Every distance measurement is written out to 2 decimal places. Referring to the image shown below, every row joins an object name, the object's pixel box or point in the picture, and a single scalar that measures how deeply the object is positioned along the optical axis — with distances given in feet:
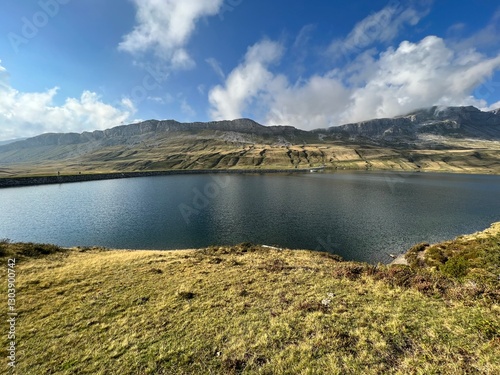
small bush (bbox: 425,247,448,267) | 115.65
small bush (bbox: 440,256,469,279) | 85.51
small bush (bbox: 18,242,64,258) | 104.88
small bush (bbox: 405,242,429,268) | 121.39
